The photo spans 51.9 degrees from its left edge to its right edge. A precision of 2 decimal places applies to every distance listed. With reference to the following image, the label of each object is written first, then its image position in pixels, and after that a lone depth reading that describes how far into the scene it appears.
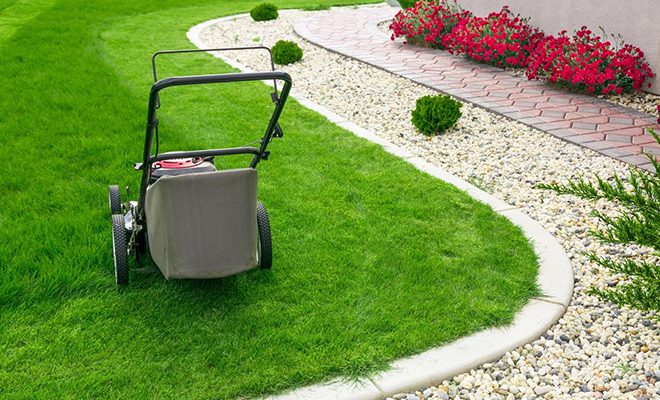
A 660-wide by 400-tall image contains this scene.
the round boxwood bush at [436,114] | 6.41
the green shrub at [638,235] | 2.95
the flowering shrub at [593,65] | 7.50
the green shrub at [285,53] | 9.83
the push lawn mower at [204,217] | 3.06
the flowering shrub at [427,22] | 10.71
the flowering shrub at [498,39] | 9.06
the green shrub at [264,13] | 14.25
